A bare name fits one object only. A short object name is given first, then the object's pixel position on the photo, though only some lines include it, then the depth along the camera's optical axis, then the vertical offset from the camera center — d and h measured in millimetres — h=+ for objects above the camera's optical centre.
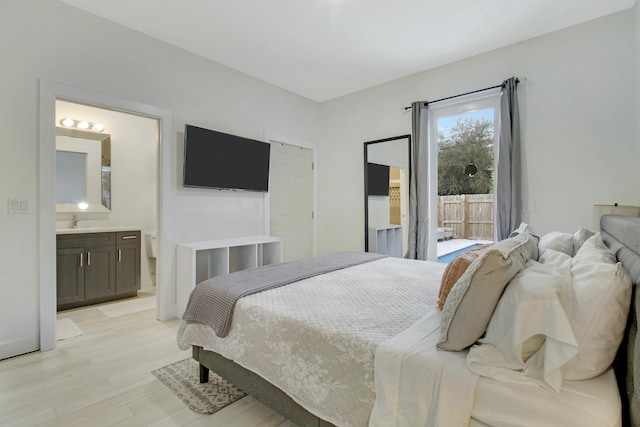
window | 3365 +516
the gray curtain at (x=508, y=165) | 2980 +480
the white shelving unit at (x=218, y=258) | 3047 -496
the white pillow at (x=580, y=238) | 1594 -132
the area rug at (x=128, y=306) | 3365 -1065
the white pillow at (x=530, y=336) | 844 -357
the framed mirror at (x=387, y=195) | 3910 +257
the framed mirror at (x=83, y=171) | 3867 +572
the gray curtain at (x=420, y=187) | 3631 +317
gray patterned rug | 1760 -1083
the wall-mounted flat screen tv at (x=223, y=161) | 3229 +614
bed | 854 -493
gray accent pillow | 1010 -282
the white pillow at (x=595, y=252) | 1076 -151
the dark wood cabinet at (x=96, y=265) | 3316 -576
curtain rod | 3105 +1313
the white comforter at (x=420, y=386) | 930 -555
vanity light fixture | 3904 +1176
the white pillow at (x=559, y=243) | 1612 -164
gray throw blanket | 1656 -429
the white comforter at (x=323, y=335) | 1160 -526
